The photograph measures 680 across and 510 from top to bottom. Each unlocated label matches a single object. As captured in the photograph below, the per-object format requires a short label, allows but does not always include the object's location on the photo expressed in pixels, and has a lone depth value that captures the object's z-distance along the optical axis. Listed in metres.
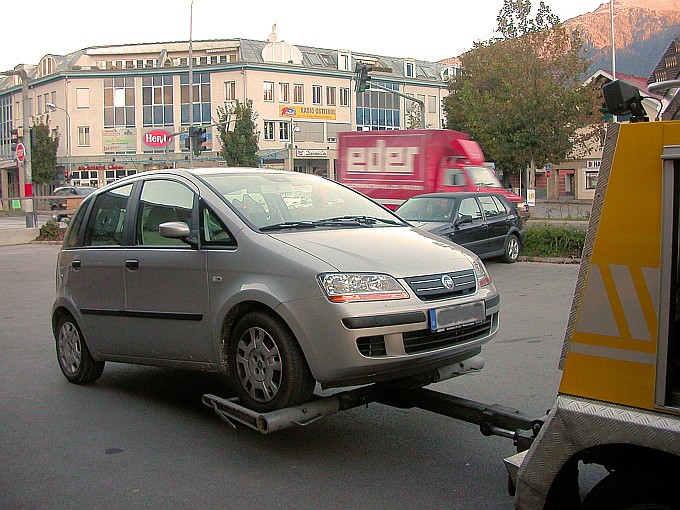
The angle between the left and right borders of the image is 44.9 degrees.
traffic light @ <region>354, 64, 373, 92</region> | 30.64
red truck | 22.25
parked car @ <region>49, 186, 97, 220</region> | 35.30
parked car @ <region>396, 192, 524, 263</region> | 15.58
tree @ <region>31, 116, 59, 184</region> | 66.25
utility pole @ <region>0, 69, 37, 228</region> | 31.75
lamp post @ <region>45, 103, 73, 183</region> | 69.94
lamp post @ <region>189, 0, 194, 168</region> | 47.37
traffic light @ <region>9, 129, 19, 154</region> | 33.31
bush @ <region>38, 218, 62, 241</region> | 27.17
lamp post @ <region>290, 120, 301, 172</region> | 67.01
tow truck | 2.65
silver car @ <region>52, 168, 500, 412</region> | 4.80
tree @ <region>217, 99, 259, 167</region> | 59.25
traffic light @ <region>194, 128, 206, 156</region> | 38.12
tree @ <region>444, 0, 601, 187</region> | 36.72
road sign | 31.44
